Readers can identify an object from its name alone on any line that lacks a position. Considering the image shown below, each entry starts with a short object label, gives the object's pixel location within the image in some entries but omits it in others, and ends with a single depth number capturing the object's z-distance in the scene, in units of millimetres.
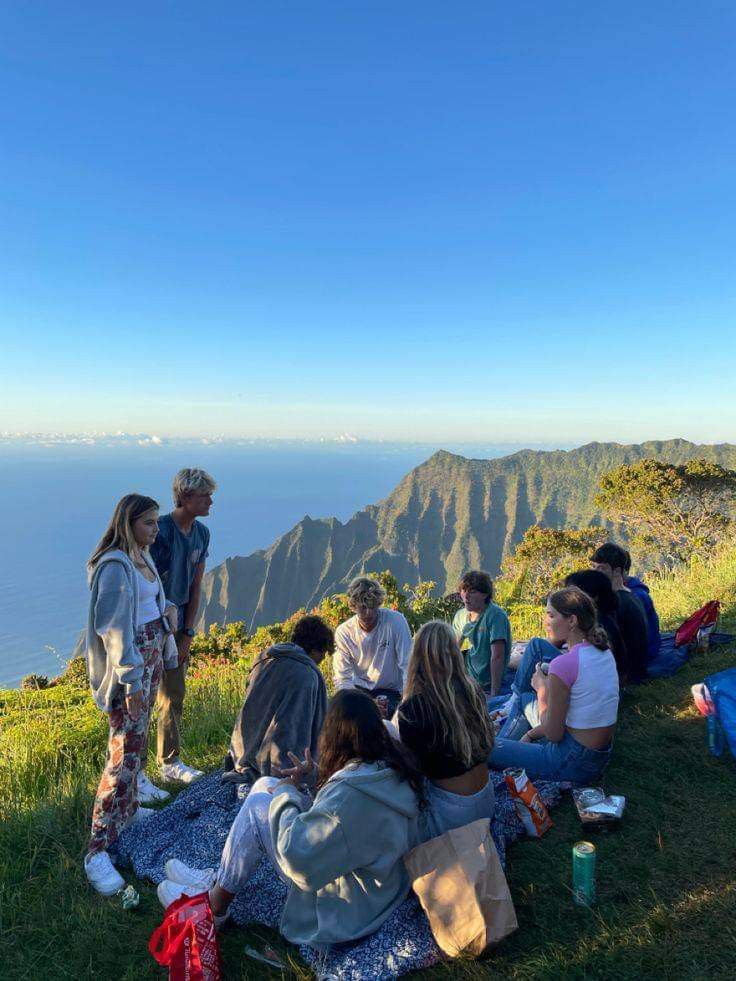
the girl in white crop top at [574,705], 3490
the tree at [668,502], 22219
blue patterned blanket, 2367
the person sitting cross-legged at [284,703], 3314
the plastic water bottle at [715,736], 3828
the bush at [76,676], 12797
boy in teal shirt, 5184
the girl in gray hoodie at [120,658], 3256
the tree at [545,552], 19750
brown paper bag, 2303
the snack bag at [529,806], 3195
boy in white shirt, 4770
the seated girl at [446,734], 2633
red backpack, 5633
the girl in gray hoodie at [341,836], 2256
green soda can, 2650
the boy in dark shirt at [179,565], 4391
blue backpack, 3756
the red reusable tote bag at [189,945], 2305
